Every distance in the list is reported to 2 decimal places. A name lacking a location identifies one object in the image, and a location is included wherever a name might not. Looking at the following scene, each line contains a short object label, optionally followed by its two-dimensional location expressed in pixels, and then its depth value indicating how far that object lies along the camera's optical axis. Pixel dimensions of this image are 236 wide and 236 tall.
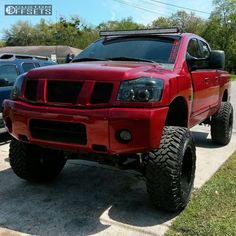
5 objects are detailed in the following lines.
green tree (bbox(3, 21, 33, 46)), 55.24
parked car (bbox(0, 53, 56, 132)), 4.84
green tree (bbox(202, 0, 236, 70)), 42.55
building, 32.75
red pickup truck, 2.33
